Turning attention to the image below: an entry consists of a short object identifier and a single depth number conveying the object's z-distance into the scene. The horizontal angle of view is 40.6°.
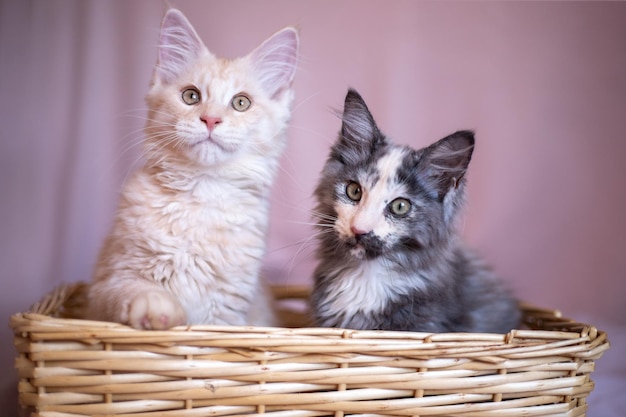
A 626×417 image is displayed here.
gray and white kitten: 0.57
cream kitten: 0.59
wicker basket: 0.51
